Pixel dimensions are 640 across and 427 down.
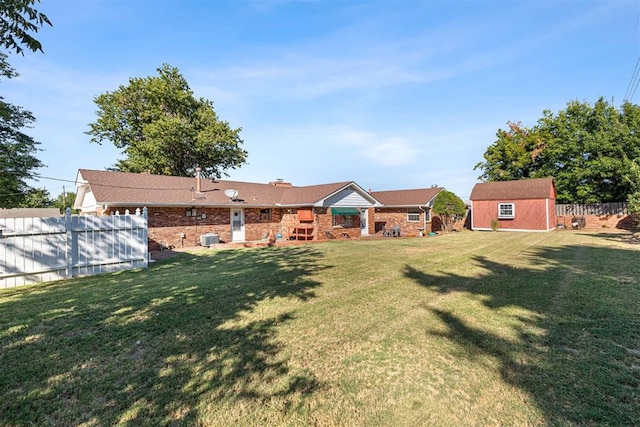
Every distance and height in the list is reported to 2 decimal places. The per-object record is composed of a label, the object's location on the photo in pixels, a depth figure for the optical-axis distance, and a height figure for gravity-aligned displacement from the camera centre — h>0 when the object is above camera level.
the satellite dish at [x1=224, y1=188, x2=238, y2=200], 17.88 +1.54
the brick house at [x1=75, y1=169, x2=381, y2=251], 15.27 +0.72
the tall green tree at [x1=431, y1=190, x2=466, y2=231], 23.91 +0.93
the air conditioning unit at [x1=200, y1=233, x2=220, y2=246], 16.16 -1.15
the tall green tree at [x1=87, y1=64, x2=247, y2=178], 26.98 +8.75
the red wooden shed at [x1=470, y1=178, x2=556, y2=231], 23.73 +0.78
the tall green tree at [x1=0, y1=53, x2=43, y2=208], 18.25 +4.77
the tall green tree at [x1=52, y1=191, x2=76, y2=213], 51.70 +3.88
